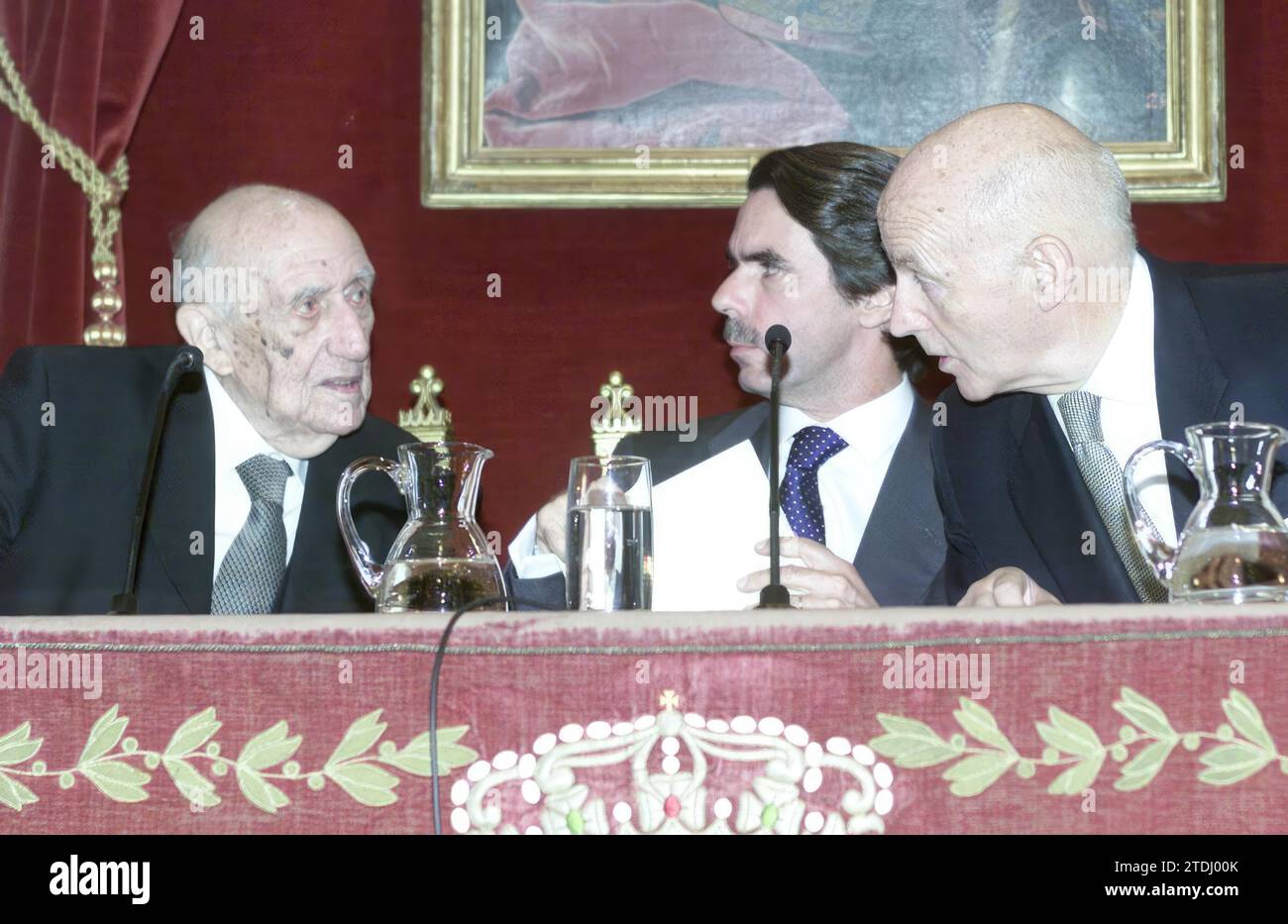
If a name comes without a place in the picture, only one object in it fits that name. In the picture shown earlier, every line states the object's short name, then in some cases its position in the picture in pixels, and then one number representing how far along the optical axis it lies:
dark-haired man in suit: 2.57
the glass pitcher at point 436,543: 1.58
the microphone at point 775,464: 1.51
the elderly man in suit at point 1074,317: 2.04
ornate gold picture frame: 2.96
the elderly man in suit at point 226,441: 2.43
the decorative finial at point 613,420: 2.99
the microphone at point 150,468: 1.59
